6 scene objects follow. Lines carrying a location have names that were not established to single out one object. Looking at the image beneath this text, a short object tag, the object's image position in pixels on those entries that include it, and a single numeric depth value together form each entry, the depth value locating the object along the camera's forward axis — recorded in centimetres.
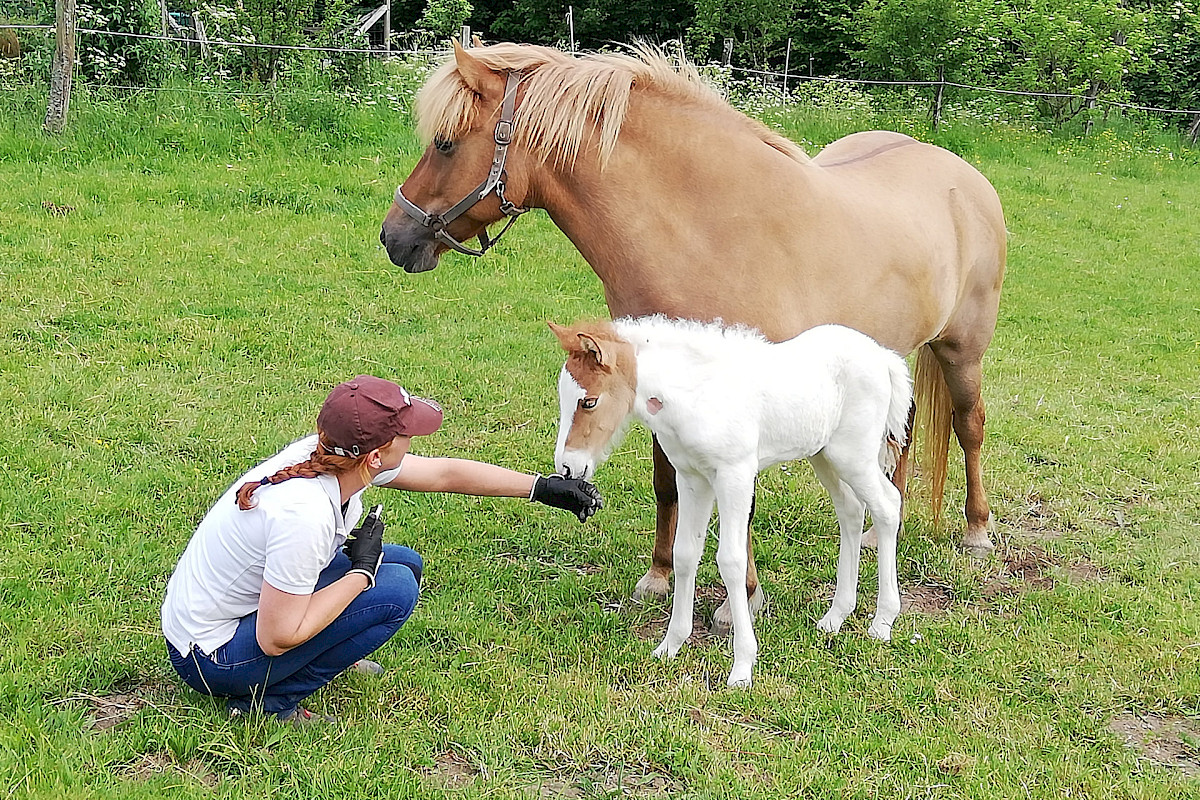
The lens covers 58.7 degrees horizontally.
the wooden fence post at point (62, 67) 877
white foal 305
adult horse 333
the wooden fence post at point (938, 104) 1455
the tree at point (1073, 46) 1520
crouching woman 273
